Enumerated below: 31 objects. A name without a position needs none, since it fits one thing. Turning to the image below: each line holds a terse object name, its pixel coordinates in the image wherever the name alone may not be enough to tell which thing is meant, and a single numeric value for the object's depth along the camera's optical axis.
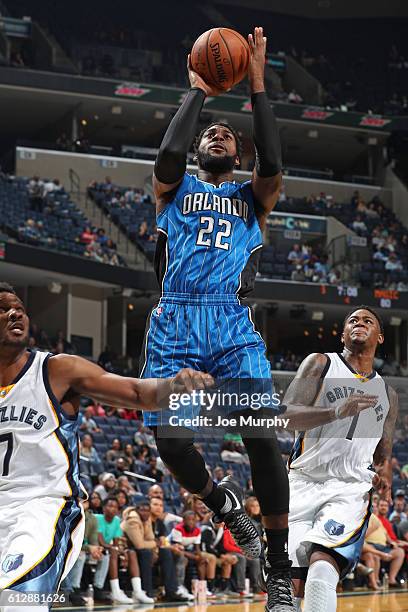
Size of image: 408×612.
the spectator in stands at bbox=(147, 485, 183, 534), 12.66
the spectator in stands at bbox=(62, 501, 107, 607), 11.16
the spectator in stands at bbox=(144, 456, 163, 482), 15.23
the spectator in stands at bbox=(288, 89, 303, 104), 34.66
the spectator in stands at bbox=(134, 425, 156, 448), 17.08
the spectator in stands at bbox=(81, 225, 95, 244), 26.03
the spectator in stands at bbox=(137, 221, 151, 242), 28.27
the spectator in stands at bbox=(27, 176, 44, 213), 26.44
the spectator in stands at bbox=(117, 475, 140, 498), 12.93
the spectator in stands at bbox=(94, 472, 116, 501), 12.82
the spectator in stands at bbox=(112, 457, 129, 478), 14.57
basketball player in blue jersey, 5.27
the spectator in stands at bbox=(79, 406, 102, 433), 16.44
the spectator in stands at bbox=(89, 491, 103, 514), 12.02
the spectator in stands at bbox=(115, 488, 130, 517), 12.30
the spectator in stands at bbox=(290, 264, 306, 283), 28.23
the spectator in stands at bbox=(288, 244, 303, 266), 29.30
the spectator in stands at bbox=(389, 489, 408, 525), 15.38
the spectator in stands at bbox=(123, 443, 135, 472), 15.23
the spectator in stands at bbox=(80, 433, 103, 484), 14.34
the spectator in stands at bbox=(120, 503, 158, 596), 11.97
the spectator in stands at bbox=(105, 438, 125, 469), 15.32
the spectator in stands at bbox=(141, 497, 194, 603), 12.27
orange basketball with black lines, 5.47
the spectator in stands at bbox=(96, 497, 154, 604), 11.69
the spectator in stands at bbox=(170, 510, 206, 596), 12.54
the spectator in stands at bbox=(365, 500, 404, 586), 14.29
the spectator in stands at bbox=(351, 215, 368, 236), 31.97
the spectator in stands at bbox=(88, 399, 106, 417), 18.15
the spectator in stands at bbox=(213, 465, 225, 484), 14.23
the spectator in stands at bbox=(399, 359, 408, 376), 26.76
